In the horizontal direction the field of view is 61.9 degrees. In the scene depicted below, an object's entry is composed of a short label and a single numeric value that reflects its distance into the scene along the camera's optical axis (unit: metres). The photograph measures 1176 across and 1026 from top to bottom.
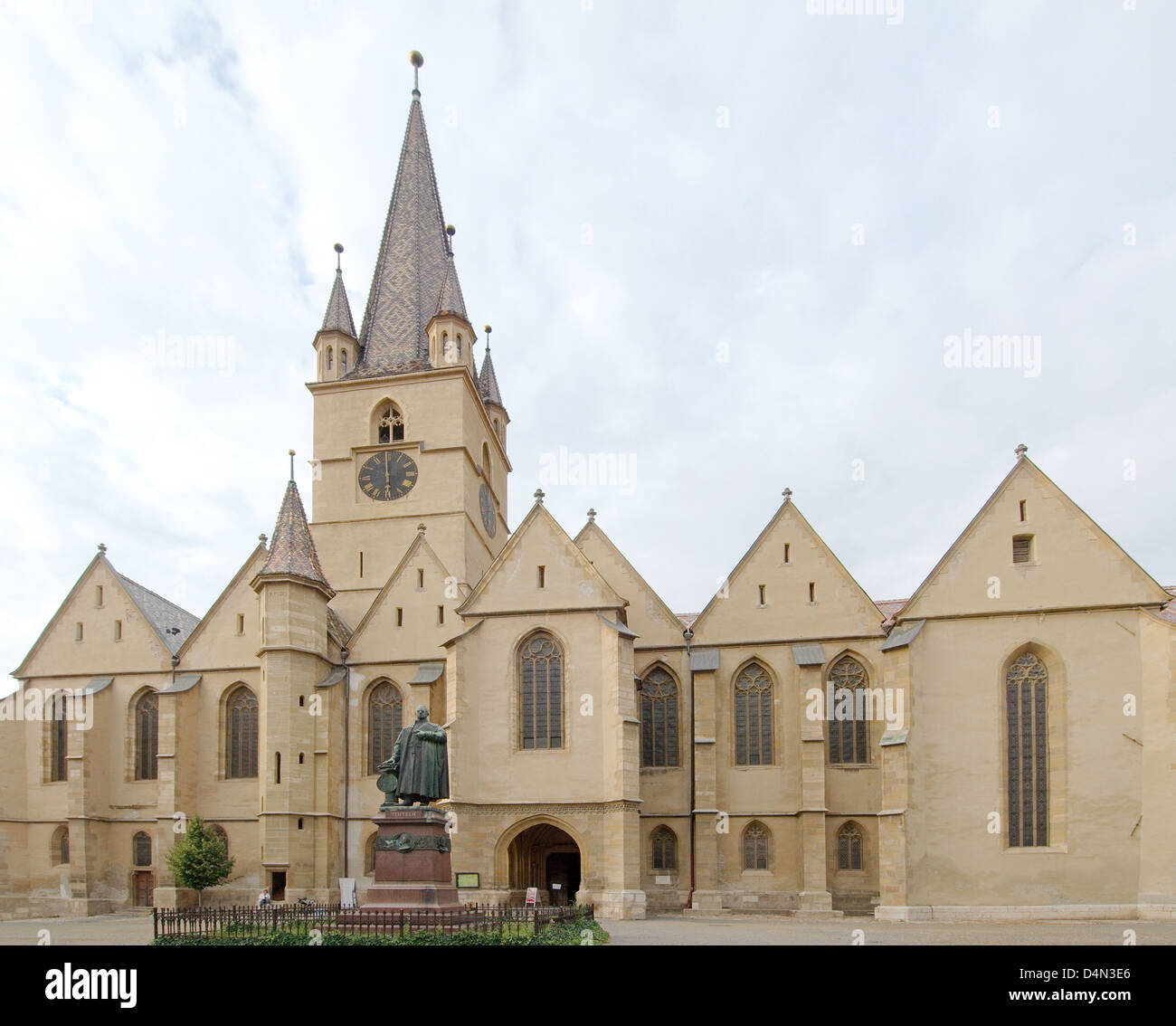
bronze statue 22.59
